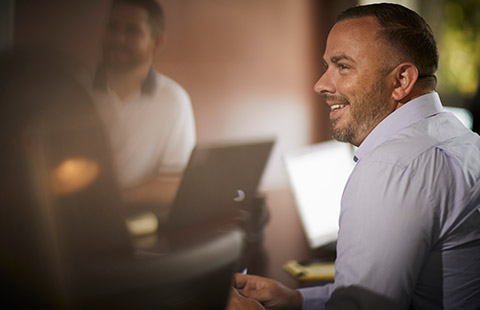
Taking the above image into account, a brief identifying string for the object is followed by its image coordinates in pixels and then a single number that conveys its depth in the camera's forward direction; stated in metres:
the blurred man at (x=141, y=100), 2.06
